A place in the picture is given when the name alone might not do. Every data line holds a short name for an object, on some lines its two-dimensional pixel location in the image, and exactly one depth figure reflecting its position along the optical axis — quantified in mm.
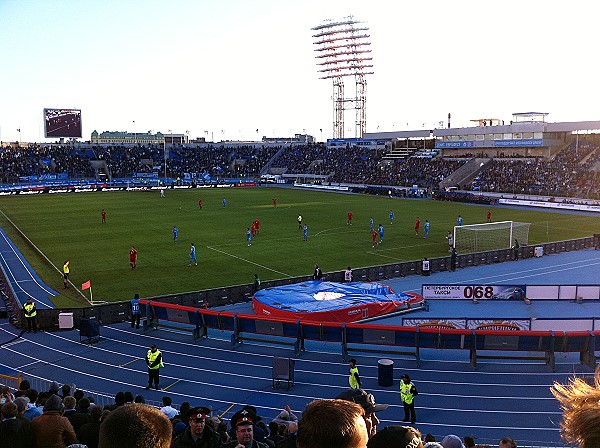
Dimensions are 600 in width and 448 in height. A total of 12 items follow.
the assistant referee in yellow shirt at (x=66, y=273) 27781
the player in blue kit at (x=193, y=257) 32062
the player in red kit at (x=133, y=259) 31072
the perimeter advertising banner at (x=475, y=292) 25266
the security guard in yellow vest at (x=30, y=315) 20344
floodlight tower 110875
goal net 37875
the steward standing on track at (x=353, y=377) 13734
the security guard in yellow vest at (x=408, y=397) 12906
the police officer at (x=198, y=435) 6020
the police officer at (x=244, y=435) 5777
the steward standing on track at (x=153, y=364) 15023
